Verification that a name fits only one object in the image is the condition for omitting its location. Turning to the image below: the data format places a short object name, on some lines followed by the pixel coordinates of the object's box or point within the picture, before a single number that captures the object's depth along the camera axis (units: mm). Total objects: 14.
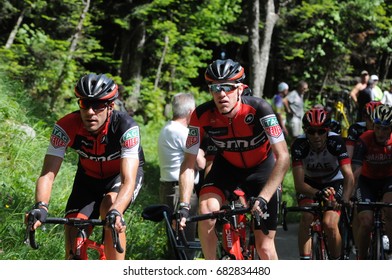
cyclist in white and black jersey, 15547
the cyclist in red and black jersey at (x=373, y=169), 15906
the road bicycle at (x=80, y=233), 9828
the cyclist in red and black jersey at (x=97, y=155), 11180
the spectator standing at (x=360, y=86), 35094
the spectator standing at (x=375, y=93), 34469
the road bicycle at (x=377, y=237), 15242
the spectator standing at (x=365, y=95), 34250
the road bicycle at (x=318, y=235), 15117
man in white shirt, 17266
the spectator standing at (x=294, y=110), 33000
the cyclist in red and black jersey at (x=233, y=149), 12141
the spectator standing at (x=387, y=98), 34719
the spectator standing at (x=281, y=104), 33125
